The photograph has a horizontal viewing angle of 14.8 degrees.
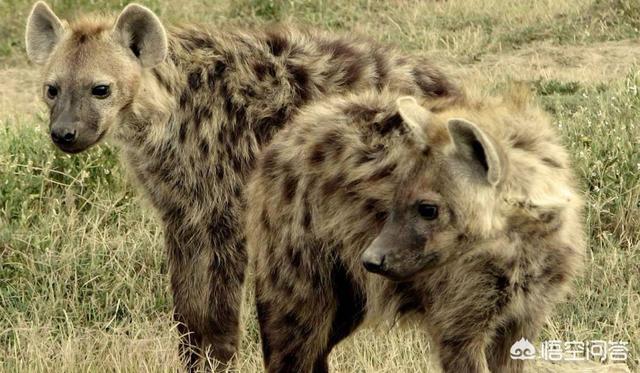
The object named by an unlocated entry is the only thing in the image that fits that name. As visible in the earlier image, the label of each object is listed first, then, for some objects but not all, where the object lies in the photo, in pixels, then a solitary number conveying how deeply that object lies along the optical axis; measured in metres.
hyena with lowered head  6.59
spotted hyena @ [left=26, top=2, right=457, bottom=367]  8.81
